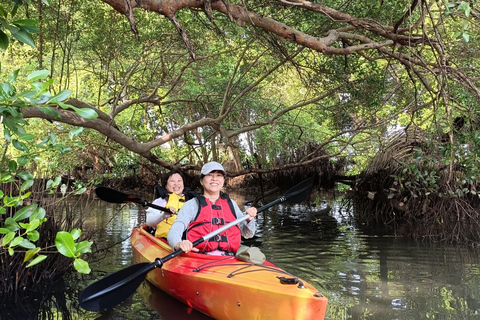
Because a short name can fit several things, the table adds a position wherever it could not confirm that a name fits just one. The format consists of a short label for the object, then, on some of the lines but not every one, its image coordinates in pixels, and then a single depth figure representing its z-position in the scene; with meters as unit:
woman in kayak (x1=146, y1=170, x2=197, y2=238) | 5.30
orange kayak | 2.94
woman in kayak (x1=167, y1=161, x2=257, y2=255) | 3.99
